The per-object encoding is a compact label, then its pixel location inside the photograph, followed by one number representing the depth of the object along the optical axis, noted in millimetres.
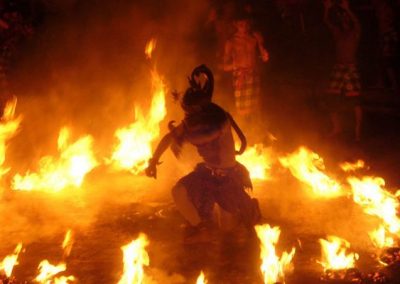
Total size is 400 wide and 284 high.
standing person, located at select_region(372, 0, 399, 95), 12203
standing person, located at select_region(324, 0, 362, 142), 9250
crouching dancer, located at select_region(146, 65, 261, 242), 6098
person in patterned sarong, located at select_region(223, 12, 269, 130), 10156
